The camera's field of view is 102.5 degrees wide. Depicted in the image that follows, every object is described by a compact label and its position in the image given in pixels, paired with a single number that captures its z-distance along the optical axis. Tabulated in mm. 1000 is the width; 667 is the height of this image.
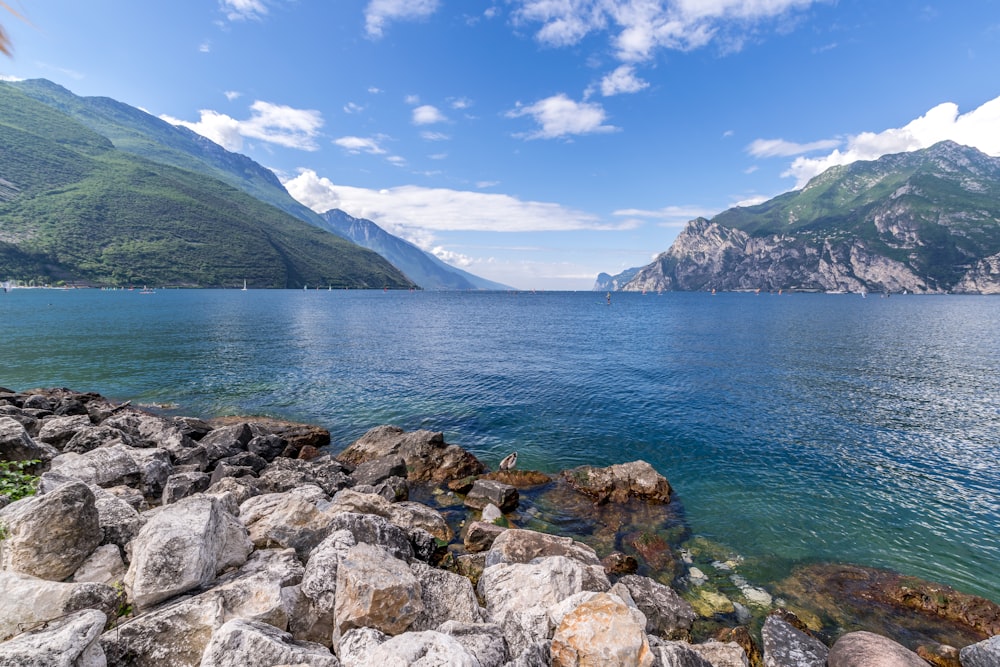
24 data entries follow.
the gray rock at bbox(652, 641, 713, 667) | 9227
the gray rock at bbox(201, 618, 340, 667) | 7324
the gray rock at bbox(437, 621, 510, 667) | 8664
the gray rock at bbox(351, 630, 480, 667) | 7496
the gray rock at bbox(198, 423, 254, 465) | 24266
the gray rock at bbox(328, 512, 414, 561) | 12680
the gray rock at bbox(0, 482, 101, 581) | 9148
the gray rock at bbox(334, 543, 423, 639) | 9156
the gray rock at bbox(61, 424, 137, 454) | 20766
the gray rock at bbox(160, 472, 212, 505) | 16781
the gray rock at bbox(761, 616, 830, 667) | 11617
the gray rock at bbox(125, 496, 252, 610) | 8961
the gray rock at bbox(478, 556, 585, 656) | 10172
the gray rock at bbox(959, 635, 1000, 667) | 11391
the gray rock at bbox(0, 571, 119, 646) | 7500
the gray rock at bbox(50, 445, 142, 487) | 16109
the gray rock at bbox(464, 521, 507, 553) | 16828
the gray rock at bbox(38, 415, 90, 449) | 21828
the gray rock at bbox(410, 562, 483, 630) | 10508
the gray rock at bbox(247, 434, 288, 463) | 25484
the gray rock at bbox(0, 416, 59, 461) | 17047
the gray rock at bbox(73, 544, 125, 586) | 9719
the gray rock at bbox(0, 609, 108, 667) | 6246
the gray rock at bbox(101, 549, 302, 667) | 7672
